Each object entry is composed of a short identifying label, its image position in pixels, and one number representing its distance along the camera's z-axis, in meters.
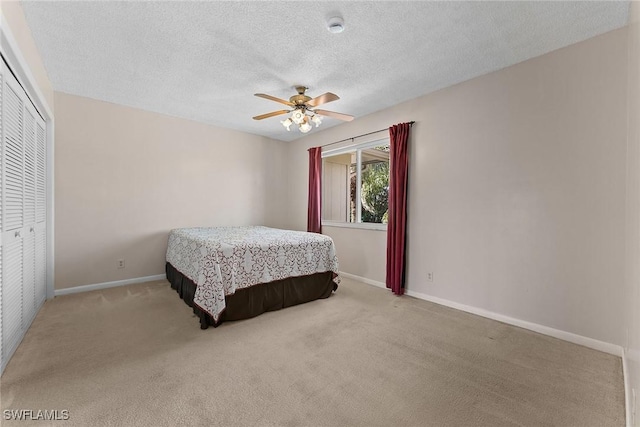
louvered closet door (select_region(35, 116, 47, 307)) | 2.84
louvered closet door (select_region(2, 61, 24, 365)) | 1.88
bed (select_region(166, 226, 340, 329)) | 2.59
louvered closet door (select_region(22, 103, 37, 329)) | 2.37
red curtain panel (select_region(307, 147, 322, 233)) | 4.92
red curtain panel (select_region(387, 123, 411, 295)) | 3.57
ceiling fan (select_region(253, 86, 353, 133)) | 2.83
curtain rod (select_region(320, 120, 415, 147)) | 3.56
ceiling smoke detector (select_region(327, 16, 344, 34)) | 2.04
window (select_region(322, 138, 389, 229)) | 4.16
